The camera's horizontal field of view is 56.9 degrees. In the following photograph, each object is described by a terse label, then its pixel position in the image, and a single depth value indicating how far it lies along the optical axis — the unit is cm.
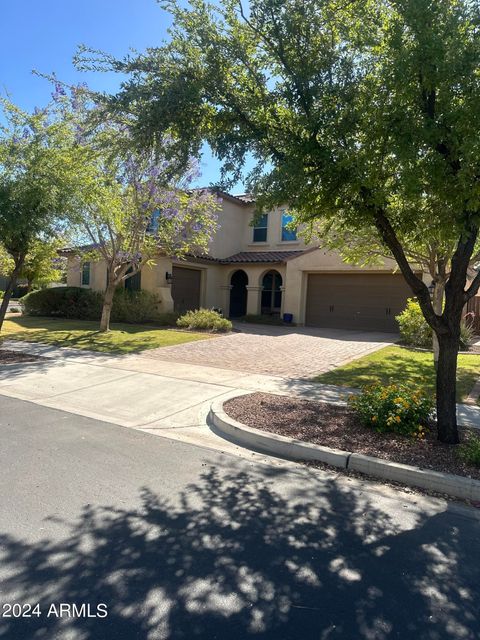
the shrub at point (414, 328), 1485
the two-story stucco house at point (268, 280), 2000
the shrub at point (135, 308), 1972
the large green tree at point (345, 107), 453
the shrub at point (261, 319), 2140
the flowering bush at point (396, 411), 566
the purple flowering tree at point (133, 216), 1177
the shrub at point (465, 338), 1481
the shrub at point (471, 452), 475
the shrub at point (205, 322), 1734
